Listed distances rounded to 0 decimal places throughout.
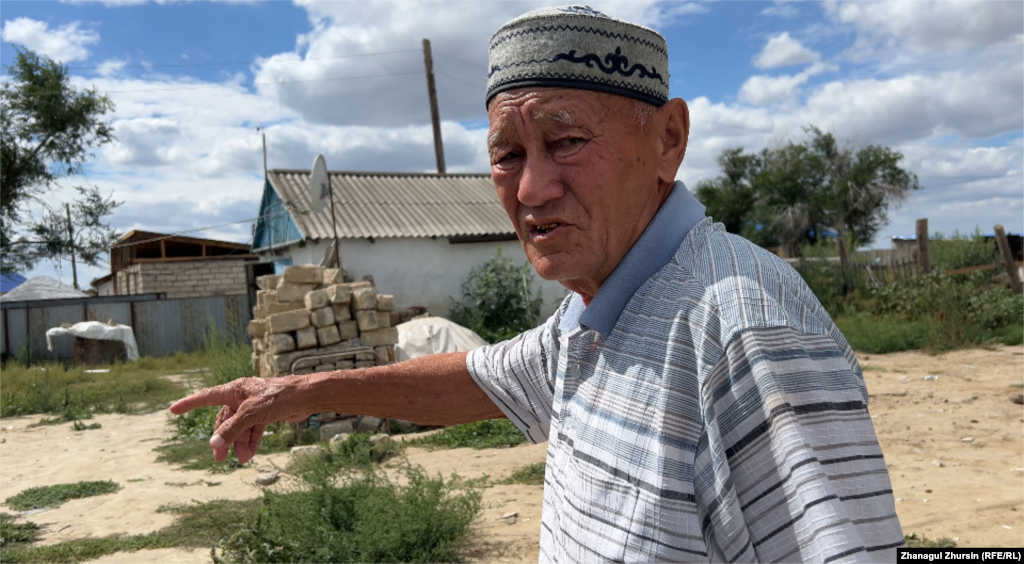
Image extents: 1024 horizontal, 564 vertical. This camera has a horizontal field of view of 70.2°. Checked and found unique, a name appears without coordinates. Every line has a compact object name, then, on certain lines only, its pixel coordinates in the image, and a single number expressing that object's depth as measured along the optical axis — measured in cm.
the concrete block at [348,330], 892
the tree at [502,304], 1538
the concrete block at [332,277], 974
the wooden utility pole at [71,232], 2112
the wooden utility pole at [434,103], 2180
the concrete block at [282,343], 849
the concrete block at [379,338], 903
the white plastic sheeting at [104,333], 1691
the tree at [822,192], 3109
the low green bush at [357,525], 414
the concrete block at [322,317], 875
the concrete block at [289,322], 852
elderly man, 90
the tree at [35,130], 1919
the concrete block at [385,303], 916
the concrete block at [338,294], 888
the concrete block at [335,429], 838
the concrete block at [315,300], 879
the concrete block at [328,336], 877
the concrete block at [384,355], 895
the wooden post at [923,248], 1435
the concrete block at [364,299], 896
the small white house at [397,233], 1540
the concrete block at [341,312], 897
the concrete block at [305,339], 862
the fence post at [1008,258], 1395
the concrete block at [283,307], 935
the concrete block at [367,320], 895
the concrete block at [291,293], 934
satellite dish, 1238
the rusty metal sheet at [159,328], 1873
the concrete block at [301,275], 941
